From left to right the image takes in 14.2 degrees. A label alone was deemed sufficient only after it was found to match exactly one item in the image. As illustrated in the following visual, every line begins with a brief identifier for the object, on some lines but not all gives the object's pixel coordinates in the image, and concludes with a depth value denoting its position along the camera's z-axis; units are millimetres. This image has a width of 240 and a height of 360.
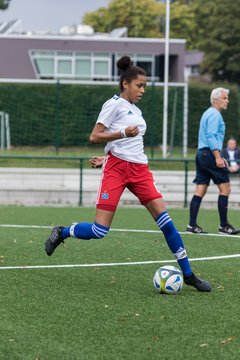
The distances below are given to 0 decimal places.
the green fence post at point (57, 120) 32906
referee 13164
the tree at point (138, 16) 81375
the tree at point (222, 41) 63344
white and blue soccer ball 8219
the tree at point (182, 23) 79538
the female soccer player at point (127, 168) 8500
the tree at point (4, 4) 55100
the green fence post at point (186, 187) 22141
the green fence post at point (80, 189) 22188
